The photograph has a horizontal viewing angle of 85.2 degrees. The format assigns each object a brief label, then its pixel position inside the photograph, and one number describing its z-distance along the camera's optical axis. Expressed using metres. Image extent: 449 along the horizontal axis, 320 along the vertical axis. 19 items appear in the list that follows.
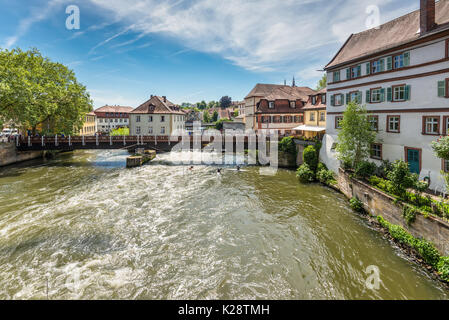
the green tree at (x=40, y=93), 32.27
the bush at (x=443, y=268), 10.88
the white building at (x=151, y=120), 61.03
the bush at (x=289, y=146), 35.38
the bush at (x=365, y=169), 20.30
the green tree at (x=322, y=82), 65.44
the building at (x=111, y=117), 101.44
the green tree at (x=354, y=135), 21.23
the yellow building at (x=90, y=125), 72.55
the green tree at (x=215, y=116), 139.12
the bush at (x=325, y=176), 25.98
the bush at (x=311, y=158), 29.47
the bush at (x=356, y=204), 18.97
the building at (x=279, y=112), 48.44
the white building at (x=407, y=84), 17.05
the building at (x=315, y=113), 37.03
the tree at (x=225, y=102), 159.50
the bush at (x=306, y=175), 27.60
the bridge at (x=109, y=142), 38.38
